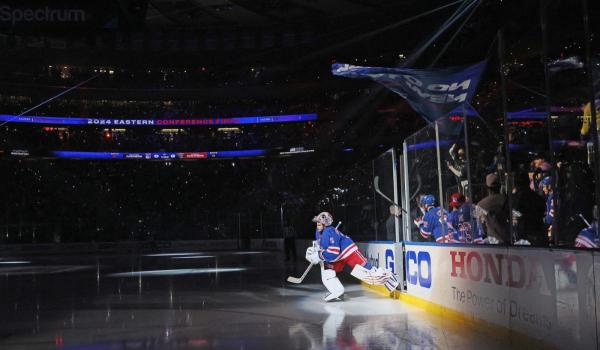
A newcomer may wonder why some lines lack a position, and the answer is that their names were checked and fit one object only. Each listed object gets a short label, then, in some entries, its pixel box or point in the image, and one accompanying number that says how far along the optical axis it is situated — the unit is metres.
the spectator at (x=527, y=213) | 6.94
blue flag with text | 8.89
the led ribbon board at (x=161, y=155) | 48.28
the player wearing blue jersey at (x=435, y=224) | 9.50
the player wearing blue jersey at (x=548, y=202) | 6.61
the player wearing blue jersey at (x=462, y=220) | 8.52
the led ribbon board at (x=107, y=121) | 49.44
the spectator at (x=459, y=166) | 8.74
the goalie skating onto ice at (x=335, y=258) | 11.23
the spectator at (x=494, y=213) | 7.63
